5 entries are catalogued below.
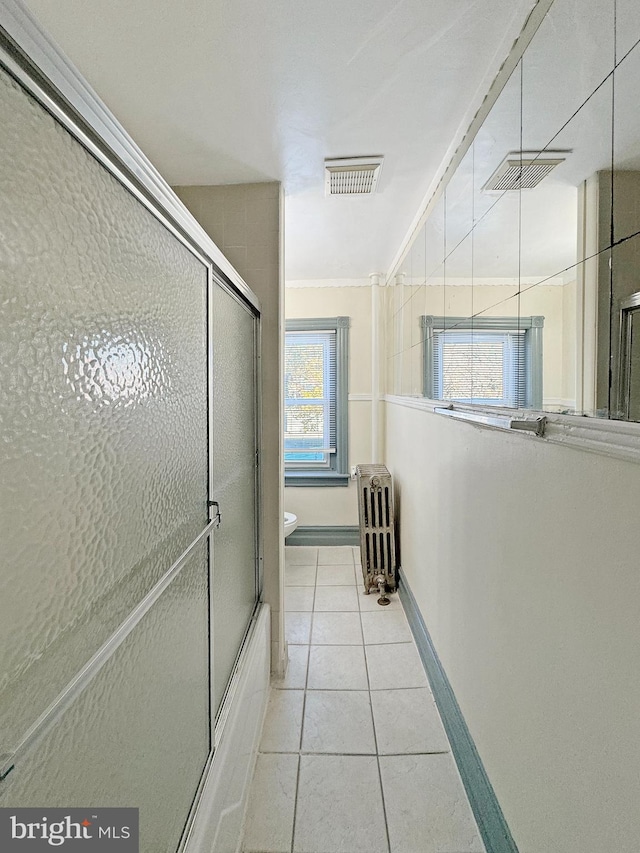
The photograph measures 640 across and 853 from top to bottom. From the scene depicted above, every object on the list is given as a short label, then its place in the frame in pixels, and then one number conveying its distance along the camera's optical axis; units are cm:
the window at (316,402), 380
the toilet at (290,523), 326
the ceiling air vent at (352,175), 178
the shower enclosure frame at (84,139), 45
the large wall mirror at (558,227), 75
